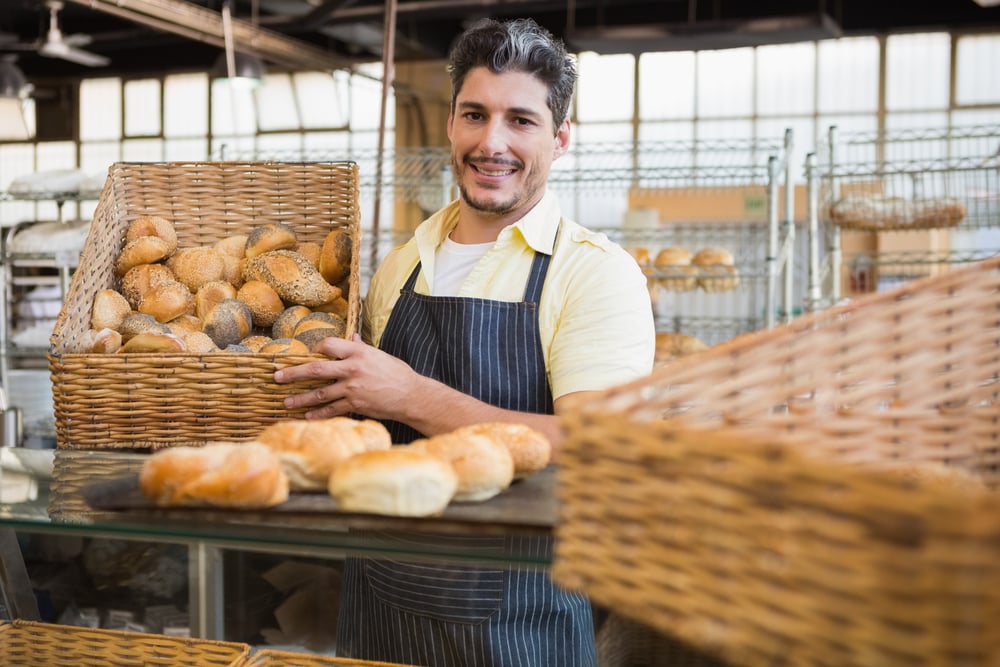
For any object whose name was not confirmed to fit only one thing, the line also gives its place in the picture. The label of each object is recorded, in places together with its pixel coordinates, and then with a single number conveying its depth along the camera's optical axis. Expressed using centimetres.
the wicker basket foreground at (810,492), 53
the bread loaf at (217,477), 86
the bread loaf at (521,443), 98
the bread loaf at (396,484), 83
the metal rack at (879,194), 373
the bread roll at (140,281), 169
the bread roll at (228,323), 161
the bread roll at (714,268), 423
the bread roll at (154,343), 145
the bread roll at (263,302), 169
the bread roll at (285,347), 145
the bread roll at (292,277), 169
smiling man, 146
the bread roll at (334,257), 176
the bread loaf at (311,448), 91
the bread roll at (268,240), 178
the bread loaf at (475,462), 89
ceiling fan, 662
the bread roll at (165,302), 165
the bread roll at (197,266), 174
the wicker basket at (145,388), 143
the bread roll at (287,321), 163
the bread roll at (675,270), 418
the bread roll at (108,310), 160
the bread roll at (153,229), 177
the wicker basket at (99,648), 134
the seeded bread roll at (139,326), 154
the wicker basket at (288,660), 131
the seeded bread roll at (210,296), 169
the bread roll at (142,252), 173
